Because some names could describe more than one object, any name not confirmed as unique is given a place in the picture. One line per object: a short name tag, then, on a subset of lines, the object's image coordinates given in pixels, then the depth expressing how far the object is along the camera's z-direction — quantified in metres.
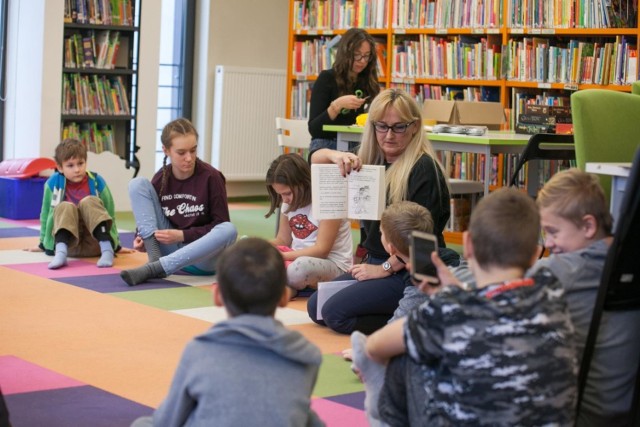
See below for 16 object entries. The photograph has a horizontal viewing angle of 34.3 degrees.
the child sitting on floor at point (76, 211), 5.28
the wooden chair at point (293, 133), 6.28
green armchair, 3.11
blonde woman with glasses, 3.58
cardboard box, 5.67
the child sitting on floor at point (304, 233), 4.25
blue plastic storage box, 6.68
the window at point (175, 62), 8.25
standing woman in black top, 5.76
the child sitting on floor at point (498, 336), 1.81
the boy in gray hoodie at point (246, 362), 1.79
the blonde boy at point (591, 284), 2.12
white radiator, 8.27
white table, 2.38
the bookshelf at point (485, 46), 6.15
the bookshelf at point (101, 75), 7.16
